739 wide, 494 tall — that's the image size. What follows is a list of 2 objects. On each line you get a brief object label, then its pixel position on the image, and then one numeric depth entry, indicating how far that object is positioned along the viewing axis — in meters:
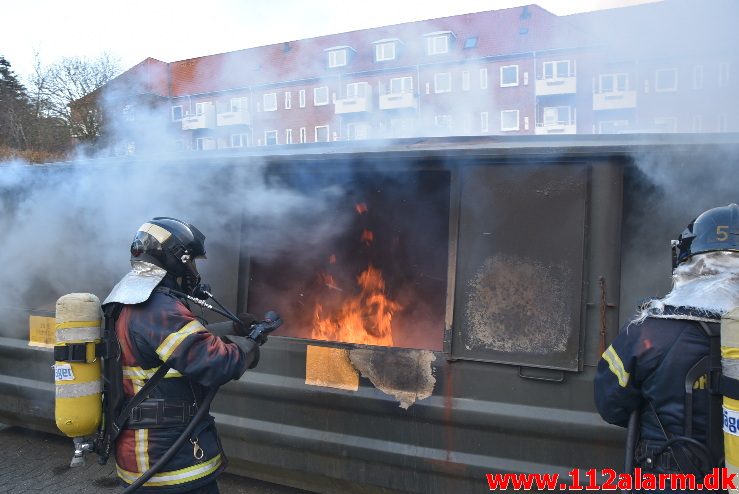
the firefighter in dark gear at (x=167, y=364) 2.21
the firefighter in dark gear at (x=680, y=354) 1.85
